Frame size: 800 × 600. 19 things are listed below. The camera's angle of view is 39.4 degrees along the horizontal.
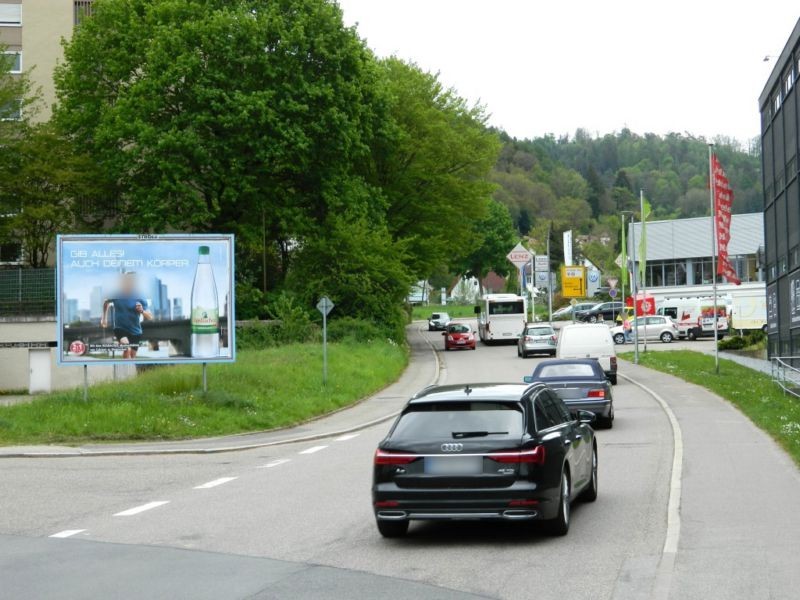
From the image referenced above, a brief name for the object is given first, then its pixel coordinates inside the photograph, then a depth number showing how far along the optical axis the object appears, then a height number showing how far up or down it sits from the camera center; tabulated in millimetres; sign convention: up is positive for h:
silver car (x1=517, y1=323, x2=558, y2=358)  50469 -695
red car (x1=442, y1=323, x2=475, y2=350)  59875 -623
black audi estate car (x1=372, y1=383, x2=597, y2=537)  9906 -1250
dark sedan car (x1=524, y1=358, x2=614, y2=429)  22625 -1296
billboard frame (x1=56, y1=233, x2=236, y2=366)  25328 +1125
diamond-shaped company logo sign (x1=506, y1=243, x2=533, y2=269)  70681 +4374
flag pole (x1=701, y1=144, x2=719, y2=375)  38156 +3687
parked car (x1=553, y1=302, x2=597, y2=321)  98500 +1257
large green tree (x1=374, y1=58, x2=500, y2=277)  58438 +8382
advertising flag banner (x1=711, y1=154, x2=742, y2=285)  37812 +3989
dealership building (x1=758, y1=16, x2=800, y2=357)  37344 +4488
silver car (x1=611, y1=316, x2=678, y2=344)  69875 -322
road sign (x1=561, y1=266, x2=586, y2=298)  70375 +2765
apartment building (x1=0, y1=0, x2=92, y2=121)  56812 +15210
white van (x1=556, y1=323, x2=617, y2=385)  34969 -653
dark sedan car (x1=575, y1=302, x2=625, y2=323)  92938 +948
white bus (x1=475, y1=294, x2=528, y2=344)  63812 +520
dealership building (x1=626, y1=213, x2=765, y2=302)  96000 +6057
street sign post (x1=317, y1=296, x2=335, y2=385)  32488 +601
